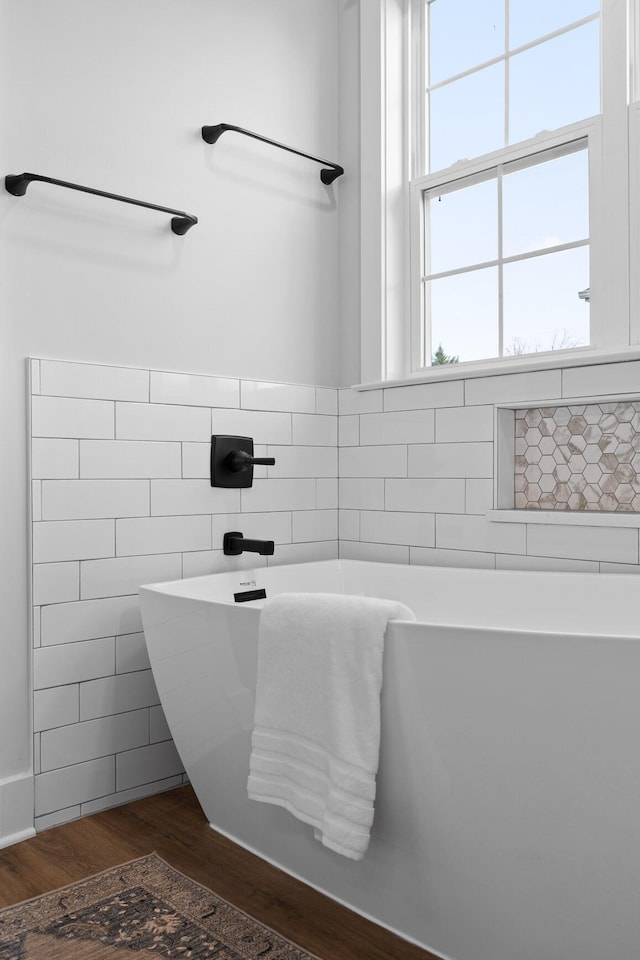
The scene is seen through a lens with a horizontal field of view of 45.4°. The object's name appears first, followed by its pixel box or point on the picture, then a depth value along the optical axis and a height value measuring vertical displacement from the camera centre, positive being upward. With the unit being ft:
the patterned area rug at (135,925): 4.96 -2.99
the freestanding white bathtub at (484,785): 3.83 -1.67
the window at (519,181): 7.30 +3.28
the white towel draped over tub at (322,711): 4.58 -1.40
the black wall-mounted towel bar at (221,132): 7.75 +3.68
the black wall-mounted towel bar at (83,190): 6.37 +2.62
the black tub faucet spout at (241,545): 7.52 -0.57
